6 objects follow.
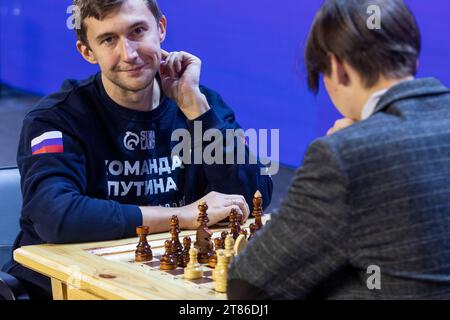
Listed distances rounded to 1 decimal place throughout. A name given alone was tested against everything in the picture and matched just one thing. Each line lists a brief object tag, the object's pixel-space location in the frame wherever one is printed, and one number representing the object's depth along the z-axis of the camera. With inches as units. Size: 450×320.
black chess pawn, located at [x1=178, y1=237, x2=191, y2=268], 98.0
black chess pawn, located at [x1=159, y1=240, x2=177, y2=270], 96.6
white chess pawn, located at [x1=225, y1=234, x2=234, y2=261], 92.0
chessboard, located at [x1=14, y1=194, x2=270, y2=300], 88.0
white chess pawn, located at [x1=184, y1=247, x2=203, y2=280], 92.8
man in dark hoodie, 107.3
